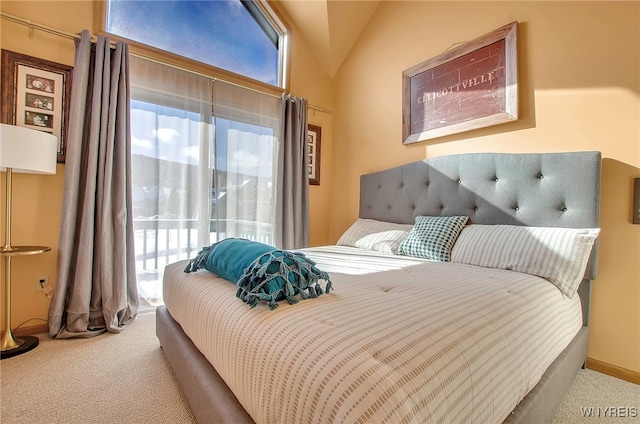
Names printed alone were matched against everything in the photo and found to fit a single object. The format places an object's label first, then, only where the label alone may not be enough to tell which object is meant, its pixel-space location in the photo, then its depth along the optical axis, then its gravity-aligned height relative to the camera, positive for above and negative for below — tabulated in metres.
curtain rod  1.95 +1.26
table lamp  1.63 +0.27
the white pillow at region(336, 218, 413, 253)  2.39 -0.19
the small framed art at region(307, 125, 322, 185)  3.48 +0.70
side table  1.71 -0.69
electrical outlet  2.09 -0.52
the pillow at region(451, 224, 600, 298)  1.52 -0.21
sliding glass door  2.41 +0.42
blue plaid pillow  2.01 -0.18
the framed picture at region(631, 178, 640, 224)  1.62 +0.08
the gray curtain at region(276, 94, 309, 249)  3.09 +0.35
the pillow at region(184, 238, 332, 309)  0.98 -0.23
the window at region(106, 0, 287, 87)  2.46 +1.70
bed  0.64 -0.33
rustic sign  2.11 +1.01
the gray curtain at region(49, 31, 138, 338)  2.03 +0.04
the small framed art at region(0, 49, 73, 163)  1.96 +0.81
